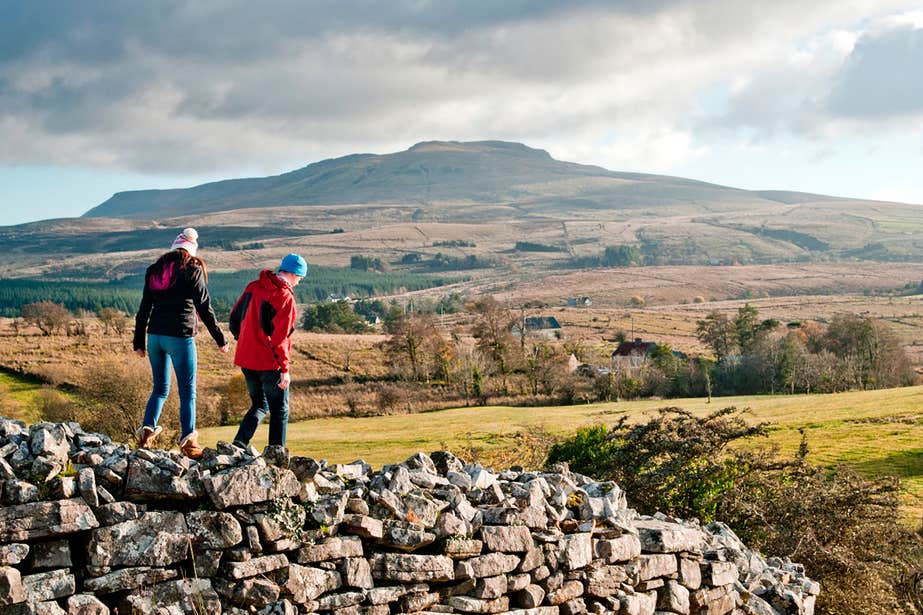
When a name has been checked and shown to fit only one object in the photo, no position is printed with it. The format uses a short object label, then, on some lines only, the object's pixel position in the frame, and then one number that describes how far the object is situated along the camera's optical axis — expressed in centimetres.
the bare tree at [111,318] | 7775
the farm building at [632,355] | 7188
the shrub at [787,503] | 1371
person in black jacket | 1008
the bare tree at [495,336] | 6700
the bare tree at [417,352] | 6694
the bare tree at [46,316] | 7427
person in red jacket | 1012
